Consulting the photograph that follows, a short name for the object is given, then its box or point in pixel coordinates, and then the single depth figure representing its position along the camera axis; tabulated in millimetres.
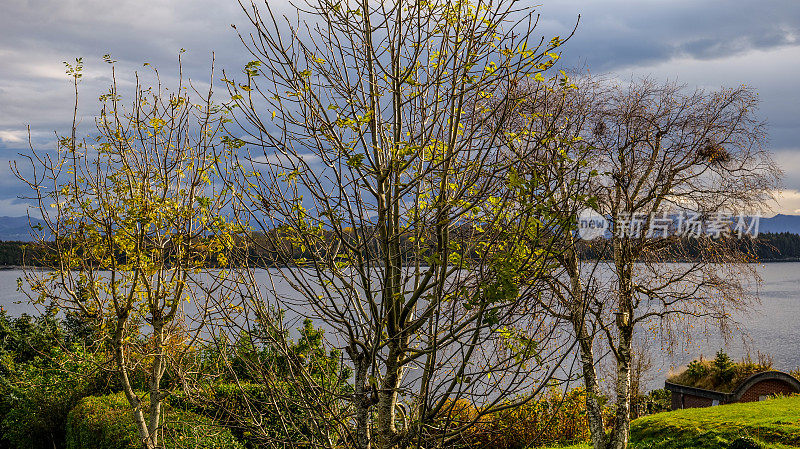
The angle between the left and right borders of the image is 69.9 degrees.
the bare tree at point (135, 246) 7250
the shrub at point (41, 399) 12734
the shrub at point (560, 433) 13875
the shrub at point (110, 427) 8727
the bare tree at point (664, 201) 11859
